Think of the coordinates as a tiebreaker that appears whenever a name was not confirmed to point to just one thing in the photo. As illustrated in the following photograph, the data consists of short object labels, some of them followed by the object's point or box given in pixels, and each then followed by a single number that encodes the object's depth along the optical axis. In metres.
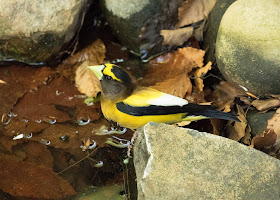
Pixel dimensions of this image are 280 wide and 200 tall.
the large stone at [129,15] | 9.47
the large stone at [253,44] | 7.05
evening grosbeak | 6.68
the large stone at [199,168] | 4.86
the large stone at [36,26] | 9.08
